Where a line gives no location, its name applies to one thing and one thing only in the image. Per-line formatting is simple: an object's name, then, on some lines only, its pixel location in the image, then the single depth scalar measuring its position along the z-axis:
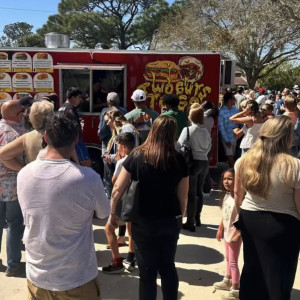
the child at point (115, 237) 3.63
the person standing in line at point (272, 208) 2.42
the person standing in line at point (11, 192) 3.60
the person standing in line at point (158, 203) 2.63
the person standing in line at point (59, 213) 1.93
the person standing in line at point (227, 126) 6.94
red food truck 6.43
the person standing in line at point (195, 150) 4.64
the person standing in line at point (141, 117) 5.07
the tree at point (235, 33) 26.80
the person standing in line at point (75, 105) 4.27
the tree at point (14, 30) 75.38
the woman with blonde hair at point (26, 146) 3.31
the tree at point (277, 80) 39.56
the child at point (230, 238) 3.23
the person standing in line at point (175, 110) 5.11
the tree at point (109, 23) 41.69
